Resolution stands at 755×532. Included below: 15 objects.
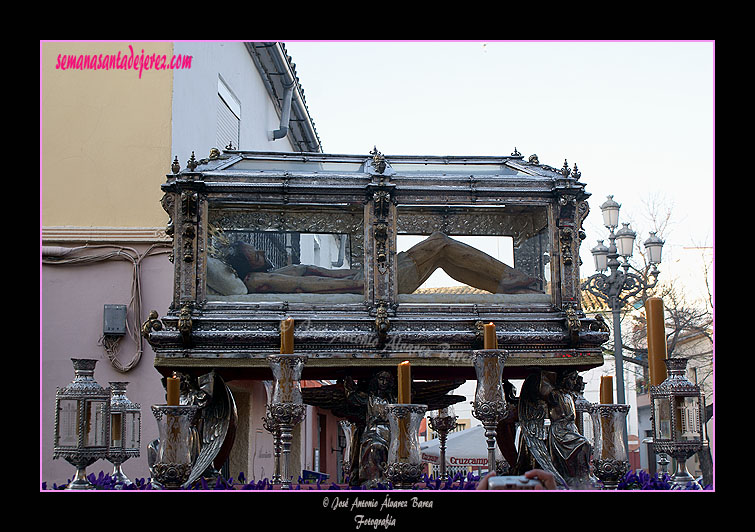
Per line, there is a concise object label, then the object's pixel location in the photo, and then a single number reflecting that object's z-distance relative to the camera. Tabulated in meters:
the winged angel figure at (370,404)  5.89
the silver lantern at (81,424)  5.22
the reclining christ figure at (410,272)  6.51
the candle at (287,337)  4.96
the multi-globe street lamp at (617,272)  11.08
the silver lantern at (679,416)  4.79
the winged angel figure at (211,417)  6.16
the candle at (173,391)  4.98
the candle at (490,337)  5.05
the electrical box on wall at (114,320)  9.83
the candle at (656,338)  3.83
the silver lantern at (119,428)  6.09
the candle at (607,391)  5.12
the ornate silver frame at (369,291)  6.15
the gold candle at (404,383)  4.61
